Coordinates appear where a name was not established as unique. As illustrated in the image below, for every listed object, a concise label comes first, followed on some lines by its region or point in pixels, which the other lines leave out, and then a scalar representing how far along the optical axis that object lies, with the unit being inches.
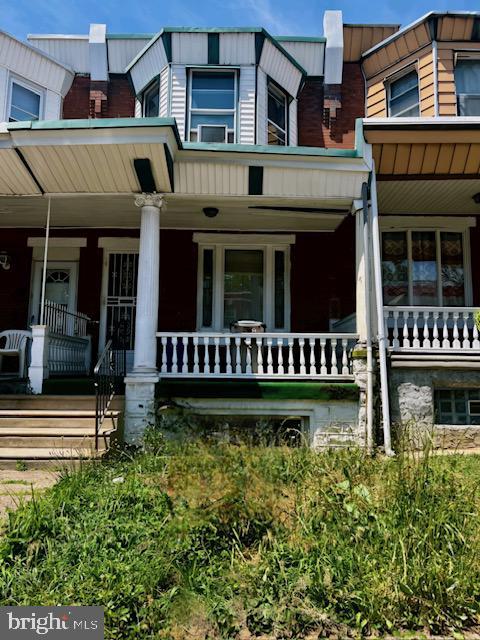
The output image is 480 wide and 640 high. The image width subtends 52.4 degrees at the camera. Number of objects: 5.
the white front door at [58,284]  423.8
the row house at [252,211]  298.4
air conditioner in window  388.5
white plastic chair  341.1
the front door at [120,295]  415.2
